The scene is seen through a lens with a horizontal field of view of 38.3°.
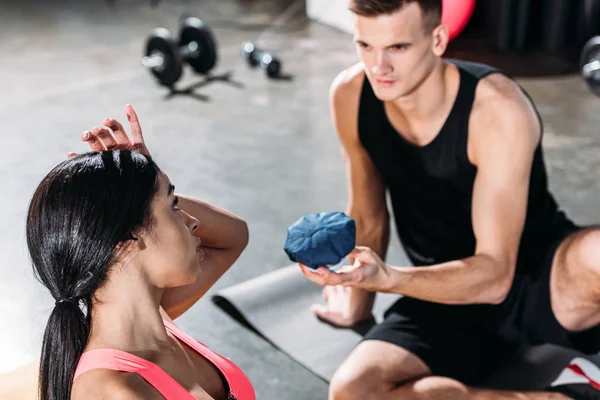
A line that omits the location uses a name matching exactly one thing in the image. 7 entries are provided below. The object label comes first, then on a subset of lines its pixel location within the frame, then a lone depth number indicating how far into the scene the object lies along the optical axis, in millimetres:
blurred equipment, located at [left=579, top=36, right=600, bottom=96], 4133
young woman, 1287
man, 2051
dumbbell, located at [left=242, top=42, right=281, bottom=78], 4759
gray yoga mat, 2217
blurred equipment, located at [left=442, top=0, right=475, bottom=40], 4522
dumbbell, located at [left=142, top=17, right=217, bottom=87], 4586
